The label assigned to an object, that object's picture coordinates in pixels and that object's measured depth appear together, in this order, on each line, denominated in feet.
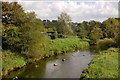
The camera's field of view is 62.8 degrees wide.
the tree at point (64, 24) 116.50
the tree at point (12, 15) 51.01
